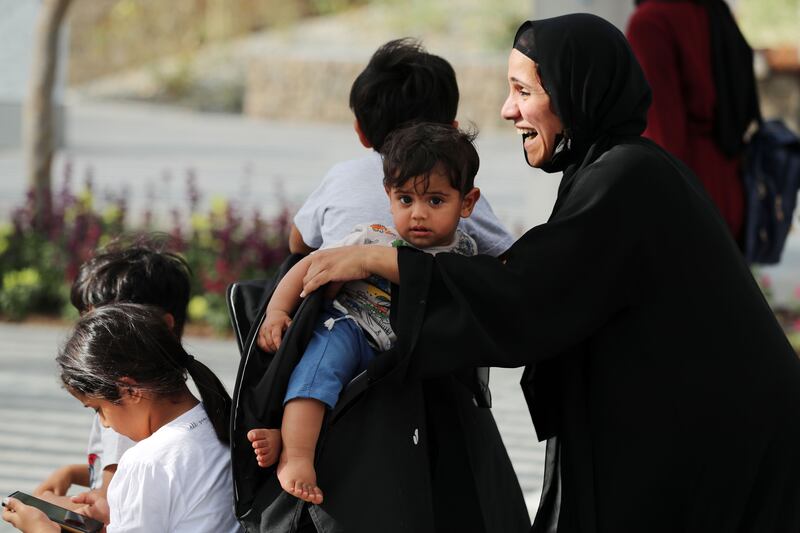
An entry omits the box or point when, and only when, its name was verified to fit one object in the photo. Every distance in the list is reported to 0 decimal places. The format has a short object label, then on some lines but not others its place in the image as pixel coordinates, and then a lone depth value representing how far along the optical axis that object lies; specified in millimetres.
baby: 4680
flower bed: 14164
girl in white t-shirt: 5141
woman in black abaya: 4441
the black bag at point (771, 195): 9289
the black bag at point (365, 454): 4668
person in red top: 9195
